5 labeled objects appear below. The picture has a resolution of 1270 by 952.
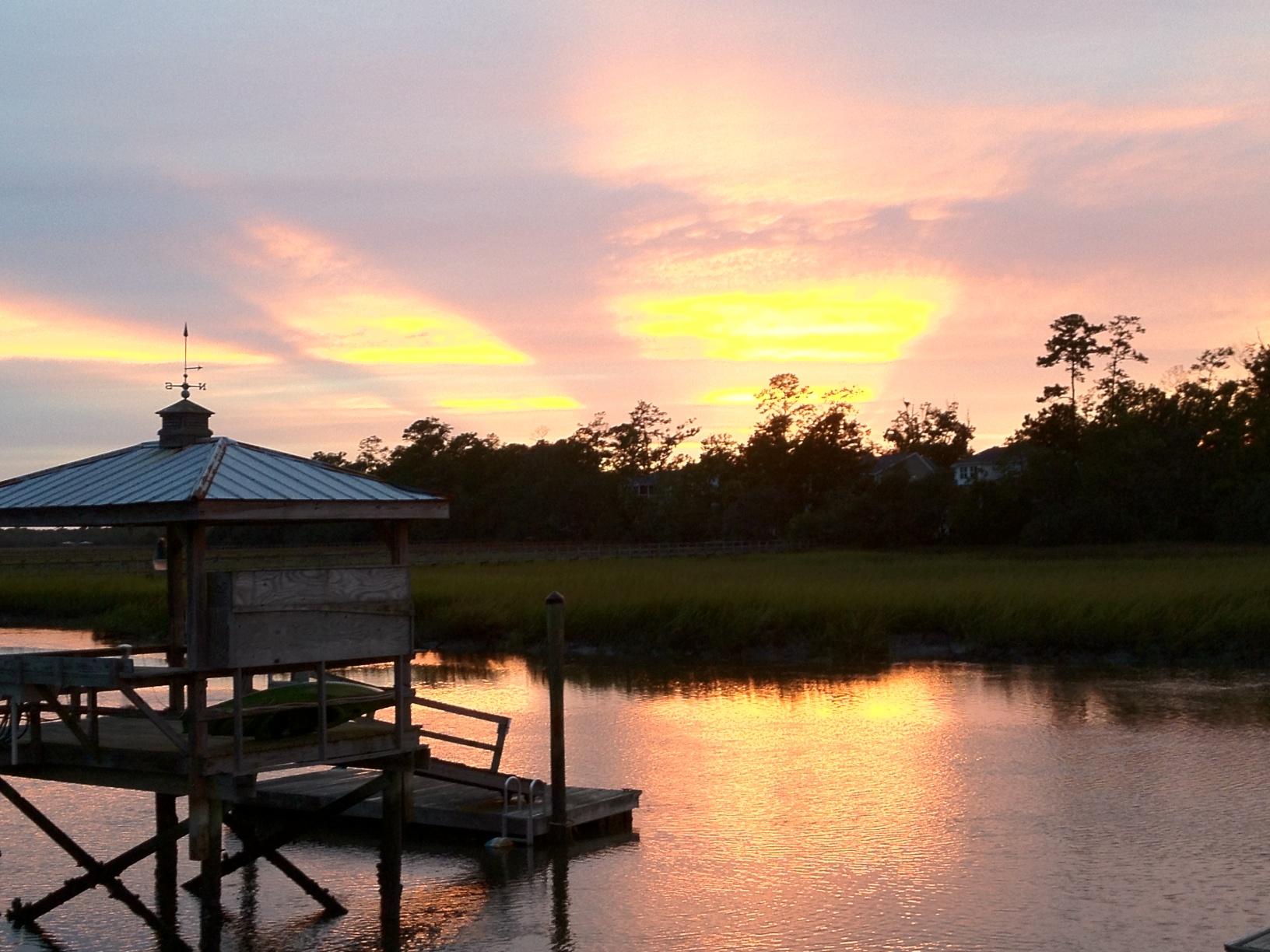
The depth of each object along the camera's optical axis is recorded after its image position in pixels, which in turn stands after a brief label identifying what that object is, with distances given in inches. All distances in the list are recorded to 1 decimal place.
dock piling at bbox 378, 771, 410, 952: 438.6
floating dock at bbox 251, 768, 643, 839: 519.5
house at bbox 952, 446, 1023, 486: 2780.5
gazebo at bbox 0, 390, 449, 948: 381.4
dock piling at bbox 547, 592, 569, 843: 516.4
